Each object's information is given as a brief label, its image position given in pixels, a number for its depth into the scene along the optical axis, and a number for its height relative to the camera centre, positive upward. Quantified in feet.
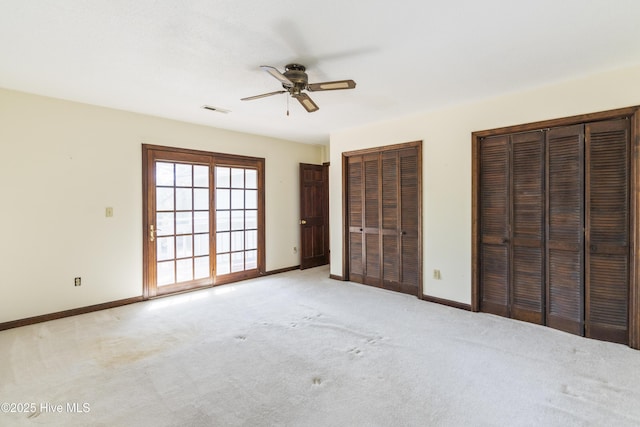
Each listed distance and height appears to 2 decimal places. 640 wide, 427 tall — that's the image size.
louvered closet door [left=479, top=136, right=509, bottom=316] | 11.55 -0.59
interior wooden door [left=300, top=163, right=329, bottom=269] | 20.08 -0.34
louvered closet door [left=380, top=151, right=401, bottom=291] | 14.78 -0.58
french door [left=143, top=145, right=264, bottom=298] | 14.12 -0.44
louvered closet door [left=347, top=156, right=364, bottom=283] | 16.35 -0.43
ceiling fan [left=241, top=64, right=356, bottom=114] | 8.24 +3.59
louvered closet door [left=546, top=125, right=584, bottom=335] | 9.93 -0.64
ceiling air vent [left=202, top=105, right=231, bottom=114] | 12.67 +4.30
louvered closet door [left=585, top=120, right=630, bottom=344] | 9.23 -0.64
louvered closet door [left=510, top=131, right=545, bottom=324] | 10.75 -0.61
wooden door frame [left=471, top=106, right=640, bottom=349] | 8.89 +0.16
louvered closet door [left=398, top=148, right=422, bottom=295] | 14.02 -0.57
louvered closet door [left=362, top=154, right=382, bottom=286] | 15.55 -0.52
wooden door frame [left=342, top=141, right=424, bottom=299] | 13.80 +0.63
